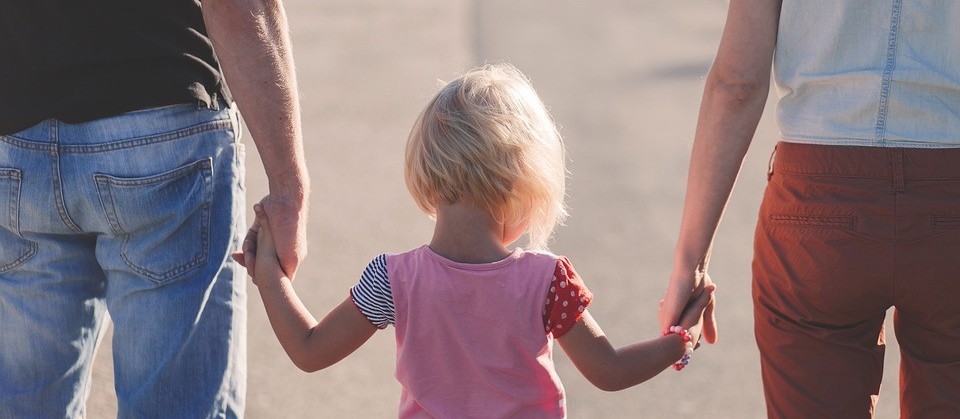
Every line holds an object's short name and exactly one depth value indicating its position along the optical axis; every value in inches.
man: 195.5
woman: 195.3
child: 189.6
